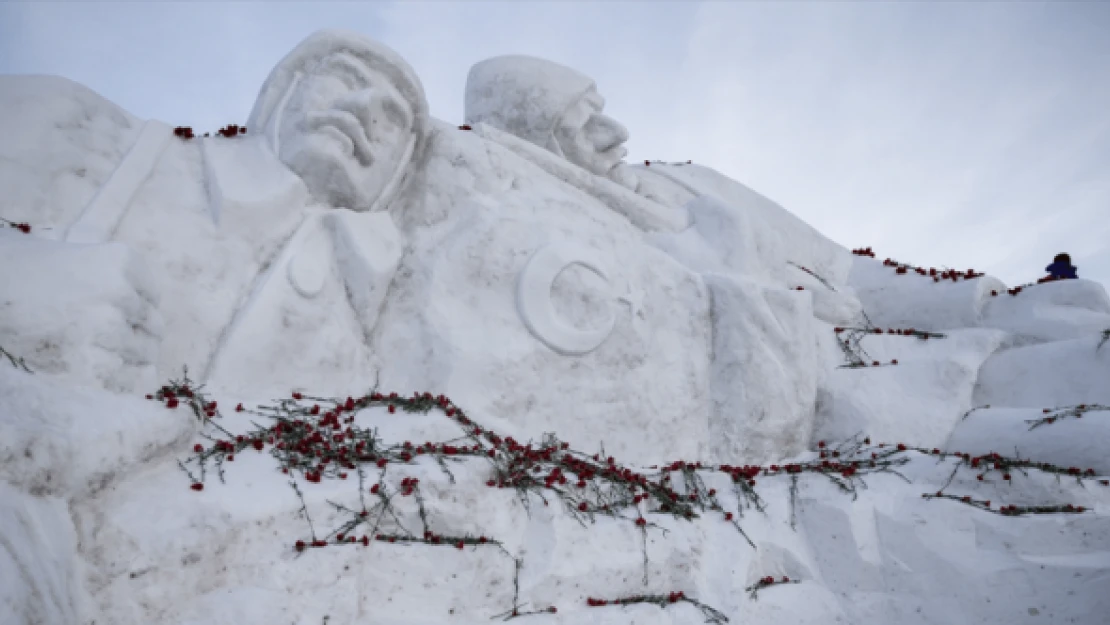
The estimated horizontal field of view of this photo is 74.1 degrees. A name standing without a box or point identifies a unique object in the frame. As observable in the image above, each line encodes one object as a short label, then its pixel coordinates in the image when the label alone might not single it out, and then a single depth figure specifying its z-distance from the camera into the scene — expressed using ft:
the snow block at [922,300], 26.76
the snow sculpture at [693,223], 21.38
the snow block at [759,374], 20.86
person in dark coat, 31.40
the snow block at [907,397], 21.86
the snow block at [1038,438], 17.80
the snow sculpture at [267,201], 15.06
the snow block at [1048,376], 21.34
